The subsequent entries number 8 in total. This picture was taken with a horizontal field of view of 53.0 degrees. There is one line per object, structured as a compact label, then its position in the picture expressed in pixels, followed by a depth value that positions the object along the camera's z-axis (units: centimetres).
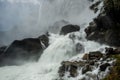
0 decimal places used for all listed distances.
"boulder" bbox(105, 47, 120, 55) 1821
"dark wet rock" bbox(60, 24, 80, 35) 2883
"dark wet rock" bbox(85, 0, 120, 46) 2246
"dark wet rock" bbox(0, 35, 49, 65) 2667
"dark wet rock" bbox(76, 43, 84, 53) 2304
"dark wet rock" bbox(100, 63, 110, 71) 1593
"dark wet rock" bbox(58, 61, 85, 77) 1803
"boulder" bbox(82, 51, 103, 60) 1815
